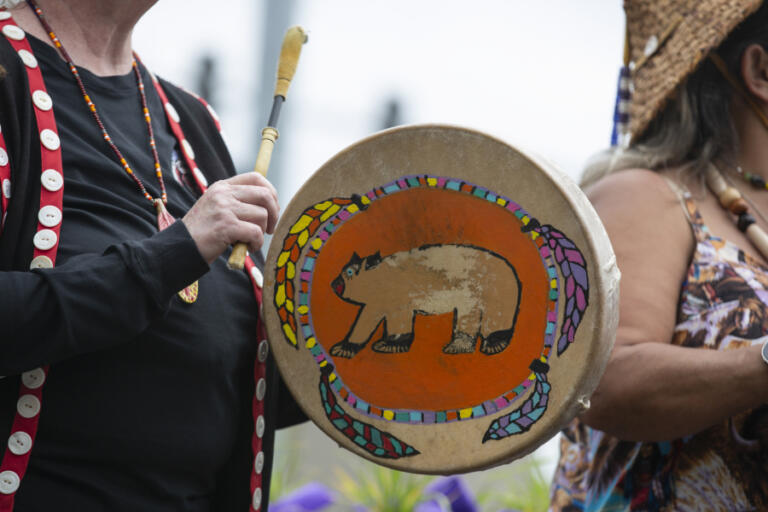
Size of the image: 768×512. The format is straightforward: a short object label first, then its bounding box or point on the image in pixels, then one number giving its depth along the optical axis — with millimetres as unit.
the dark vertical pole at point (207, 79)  16078
